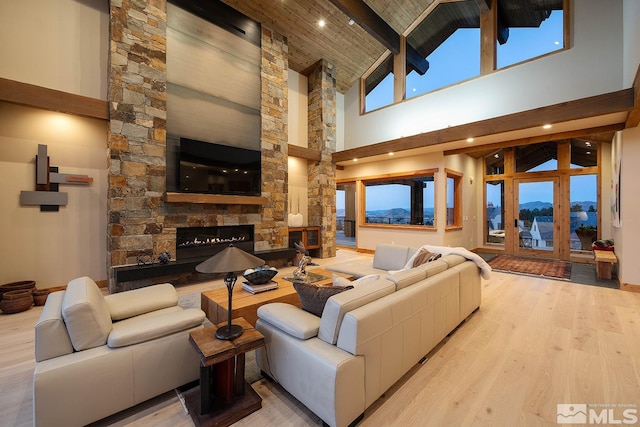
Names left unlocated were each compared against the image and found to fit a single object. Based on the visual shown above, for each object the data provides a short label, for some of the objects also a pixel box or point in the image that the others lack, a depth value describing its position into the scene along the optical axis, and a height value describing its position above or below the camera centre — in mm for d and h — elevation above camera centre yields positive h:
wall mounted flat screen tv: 4617 +855
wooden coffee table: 2512 -865
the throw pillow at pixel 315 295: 1894 -580
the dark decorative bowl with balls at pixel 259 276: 3000 -692
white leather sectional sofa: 1507 -821
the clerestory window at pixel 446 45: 6184 +4237
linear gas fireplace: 4723 -474
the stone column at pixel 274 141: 5738 +1614
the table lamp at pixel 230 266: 1610 -315
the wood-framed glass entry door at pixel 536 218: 6914 -97
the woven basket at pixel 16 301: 3241 -1067
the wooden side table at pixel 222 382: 1579 -1081
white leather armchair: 1460 -861
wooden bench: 4711 -916
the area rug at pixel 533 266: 5176 -1140
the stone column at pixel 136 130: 3986 +1319
